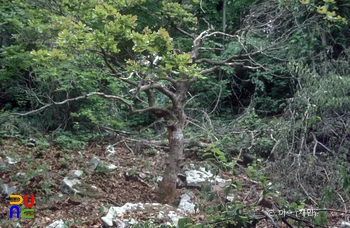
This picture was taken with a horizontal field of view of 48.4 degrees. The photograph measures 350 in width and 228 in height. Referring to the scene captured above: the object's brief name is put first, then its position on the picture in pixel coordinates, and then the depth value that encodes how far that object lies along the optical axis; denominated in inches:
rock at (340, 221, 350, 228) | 120.7
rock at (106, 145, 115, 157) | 289.0
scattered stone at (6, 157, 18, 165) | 259.8
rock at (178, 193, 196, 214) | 211.8
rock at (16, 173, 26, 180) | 240.2
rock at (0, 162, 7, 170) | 249.4
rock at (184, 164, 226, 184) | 245.9
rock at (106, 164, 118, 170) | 271.9
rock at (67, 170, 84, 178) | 250.4
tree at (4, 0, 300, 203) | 188.9
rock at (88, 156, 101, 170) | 271.7
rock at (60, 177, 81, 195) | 233.3
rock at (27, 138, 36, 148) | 304.0
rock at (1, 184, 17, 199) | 223.8
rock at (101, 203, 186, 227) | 173.4
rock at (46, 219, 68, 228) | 185.3
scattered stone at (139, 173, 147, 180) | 269.3
